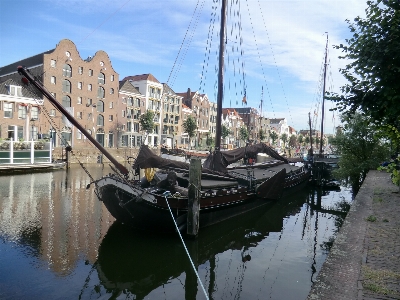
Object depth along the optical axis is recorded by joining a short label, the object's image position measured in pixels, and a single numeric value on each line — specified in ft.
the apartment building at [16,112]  135.74
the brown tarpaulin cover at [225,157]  62.08
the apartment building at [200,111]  244.63
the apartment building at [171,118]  218.79
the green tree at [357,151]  79.56
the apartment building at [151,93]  206.08
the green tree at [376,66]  25.94
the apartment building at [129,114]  192.38
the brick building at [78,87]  154.51
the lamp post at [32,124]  145.95
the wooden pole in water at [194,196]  43.06
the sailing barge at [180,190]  41.81
